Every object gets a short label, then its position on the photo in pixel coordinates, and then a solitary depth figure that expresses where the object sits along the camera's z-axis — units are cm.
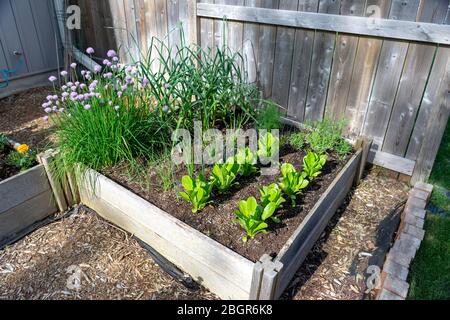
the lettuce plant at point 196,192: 197
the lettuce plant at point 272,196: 193
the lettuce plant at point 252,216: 179
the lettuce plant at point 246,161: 226
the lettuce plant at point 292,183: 210
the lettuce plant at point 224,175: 211
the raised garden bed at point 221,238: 163
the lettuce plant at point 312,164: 229
